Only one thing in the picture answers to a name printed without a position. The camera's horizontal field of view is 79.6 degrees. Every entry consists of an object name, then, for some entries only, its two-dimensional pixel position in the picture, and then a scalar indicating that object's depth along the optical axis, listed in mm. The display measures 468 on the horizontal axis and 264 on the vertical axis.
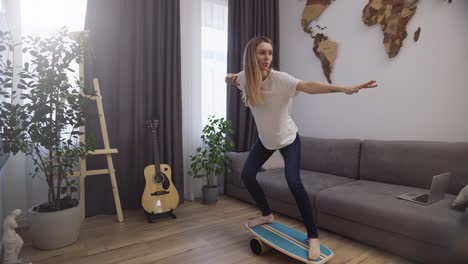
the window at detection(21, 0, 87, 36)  2361
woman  1757
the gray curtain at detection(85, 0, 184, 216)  2635
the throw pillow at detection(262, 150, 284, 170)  3076
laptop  1854
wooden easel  2399
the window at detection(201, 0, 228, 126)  3350
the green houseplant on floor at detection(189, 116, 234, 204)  3033
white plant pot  1921
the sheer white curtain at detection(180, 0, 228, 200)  3188
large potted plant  1829
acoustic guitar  2502
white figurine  1581
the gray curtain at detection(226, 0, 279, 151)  3420
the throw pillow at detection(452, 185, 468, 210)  1659
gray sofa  1654
